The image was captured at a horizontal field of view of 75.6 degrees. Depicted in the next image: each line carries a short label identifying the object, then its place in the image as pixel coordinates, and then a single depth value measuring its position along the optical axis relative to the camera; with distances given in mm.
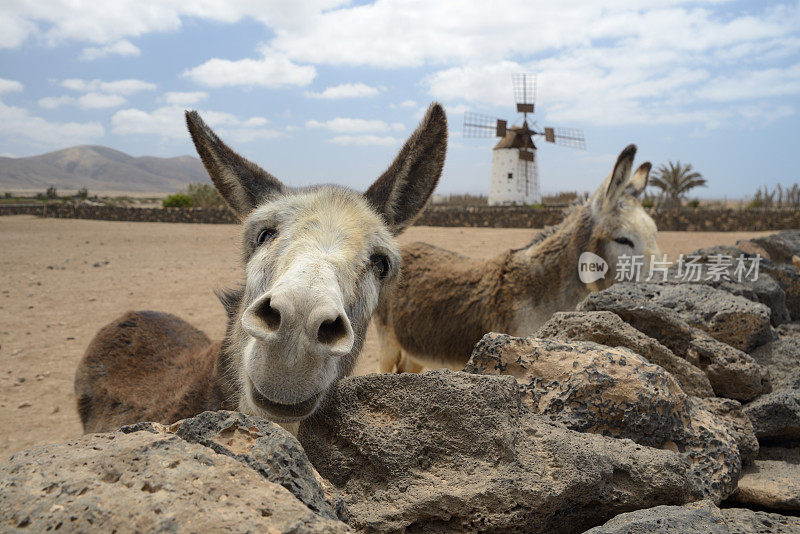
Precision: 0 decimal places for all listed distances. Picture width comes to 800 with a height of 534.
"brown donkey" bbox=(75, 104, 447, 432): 1452
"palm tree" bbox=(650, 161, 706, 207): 42406
